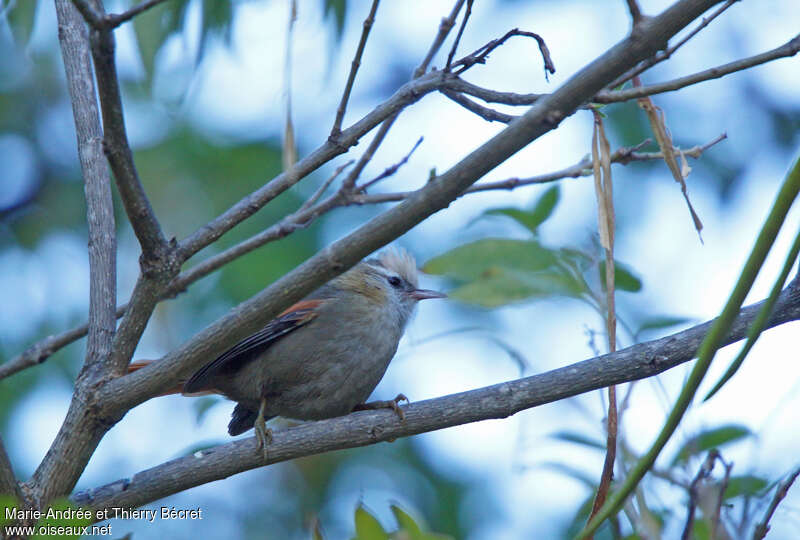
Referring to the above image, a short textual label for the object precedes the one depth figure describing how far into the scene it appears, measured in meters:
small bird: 8.42
